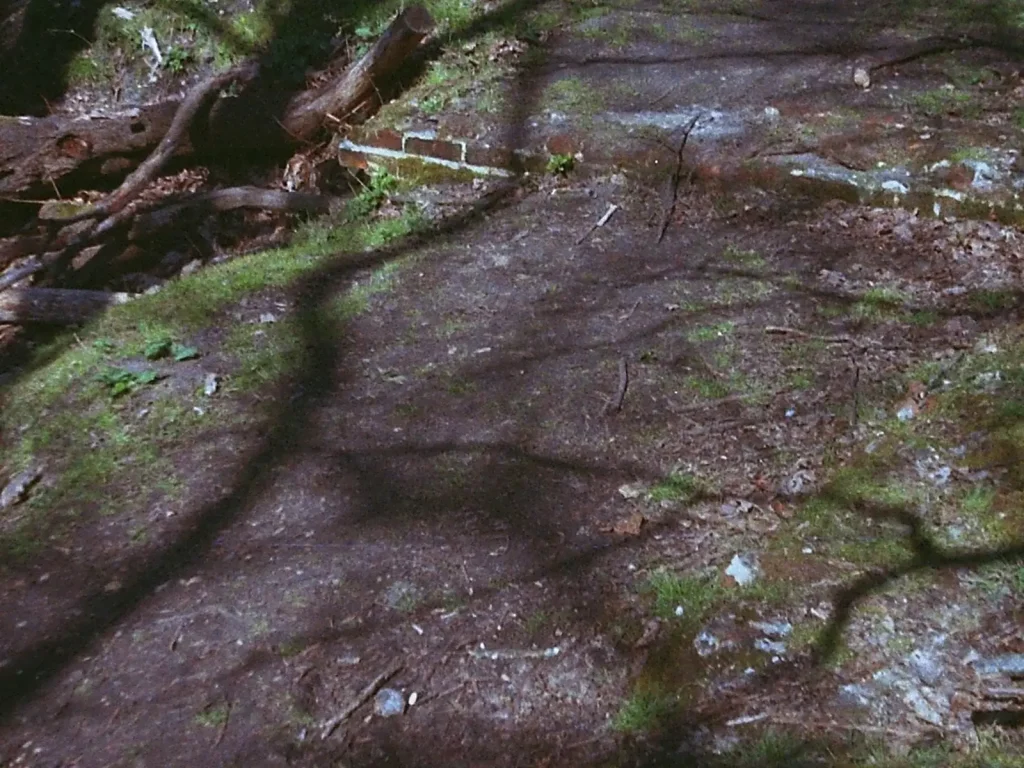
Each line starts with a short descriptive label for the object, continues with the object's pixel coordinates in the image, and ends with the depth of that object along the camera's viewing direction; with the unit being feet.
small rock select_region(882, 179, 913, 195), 16.88
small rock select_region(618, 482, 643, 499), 11.89
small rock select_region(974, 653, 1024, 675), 8.91
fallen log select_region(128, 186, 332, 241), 19.99
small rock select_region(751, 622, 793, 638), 9.80
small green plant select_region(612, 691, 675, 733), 9.16
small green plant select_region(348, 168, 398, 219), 19.29
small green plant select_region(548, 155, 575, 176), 19.12
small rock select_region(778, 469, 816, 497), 11.65
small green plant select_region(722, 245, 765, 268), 16.15
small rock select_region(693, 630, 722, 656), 9.73
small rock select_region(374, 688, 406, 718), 9.61
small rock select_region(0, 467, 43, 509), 13.28
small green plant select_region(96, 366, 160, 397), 14.87
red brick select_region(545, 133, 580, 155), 19.22
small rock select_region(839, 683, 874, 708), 8.95
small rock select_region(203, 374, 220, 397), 14.66
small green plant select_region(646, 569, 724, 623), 10.21
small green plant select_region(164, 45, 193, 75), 26.02
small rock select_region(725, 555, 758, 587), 10.46
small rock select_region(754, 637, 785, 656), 9.63
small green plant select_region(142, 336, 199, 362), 15.49
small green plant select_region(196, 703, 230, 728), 9.61
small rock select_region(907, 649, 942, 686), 9.02
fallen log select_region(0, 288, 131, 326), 17.43
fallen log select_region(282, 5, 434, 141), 21.62
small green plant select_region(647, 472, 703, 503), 11.76
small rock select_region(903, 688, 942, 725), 8.69
